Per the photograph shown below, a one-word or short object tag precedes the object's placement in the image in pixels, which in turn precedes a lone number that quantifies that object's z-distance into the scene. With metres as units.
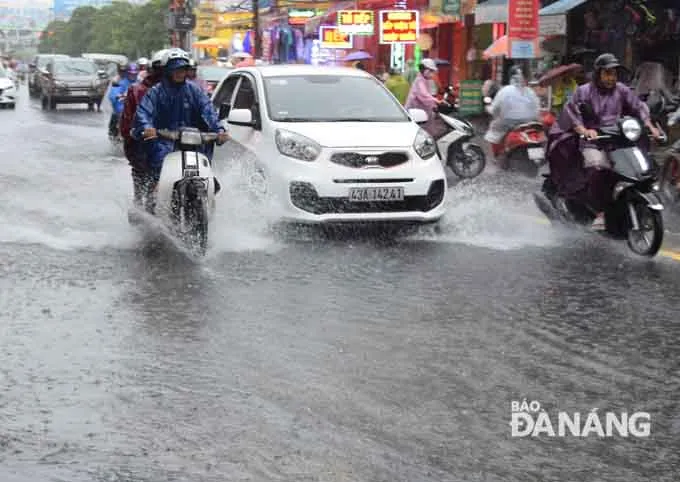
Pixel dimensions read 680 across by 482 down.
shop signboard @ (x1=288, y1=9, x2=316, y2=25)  50.88
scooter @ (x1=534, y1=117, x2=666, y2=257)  10.20
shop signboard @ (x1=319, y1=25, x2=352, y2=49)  42.31
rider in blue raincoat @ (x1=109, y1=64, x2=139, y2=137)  23.23
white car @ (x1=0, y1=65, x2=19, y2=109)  41.36
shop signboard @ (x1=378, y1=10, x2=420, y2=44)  31.77
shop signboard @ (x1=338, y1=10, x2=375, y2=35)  37.59
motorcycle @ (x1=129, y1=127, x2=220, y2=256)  10.08
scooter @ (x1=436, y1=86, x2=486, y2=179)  18.00
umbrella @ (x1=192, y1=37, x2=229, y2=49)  67.94
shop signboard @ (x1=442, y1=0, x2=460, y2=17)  31.67
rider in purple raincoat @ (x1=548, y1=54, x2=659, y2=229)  10.91
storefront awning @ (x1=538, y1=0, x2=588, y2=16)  23.34
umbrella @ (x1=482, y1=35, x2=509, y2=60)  27.33
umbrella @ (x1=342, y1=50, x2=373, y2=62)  33.70
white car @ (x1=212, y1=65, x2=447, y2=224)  11.13
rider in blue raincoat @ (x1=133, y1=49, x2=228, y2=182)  10.84
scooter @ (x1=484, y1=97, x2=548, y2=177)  16.98
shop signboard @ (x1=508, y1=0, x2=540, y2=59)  23.34
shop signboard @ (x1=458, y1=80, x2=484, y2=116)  27.98
